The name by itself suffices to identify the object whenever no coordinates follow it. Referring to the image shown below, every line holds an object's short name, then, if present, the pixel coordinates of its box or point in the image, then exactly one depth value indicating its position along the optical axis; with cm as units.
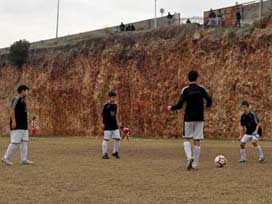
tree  5212
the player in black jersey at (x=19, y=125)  1425
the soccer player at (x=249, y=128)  1540
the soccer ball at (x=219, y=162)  1311
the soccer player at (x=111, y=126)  1680
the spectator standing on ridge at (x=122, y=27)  4696
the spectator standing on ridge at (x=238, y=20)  3776
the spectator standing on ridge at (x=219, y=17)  3941
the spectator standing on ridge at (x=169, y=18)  4381
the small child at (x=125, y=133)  3366
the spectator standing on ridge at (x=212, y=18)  3934
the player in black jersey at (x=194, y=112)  1284
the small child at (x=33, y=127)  3862
